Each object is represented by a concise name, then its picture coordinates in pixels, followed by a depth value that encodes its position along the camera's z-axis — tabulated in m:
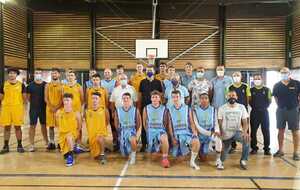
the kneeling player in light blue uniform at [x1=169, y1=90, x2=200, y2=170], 4.99
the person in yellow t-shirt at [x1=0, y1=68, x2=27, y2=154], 5.68
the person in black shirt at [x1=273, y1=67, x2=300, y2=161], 5.37
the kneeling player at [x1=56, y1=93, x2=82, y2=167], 5.01
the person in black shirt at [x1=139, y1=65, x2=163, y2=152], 5.58
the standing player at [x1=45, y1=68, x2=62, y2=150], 5.76
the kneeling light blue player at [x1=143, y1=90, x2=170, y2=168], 5.05
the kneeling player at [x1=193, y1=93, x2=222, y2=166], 5.02
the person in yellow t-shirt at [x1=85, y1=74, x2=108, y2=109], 5.53
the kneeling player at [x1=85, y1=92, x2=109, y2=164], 5.16
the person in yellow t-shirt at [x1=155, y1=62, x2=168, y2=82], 5.89
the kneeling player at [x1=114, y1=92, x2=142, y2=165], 5.13
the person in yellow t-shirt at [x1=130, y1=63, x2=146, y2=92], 5.85
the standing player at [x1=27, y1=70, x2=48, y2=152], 5.82
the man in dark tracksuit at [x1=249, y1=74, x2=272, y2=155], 5.60
